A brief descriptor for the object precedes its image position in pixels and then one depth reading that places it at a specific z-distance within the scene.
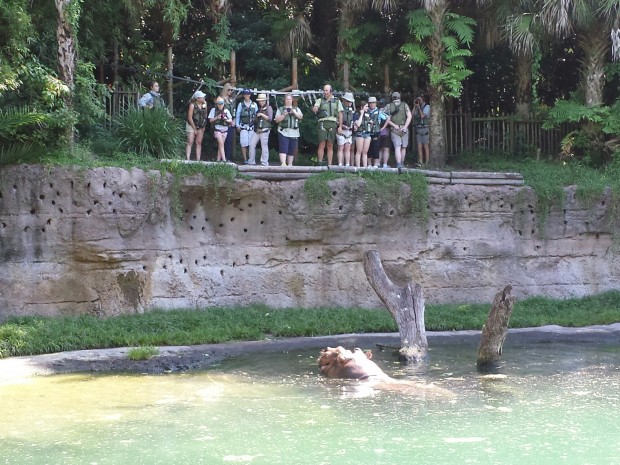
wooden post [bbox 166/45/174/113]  18.73
